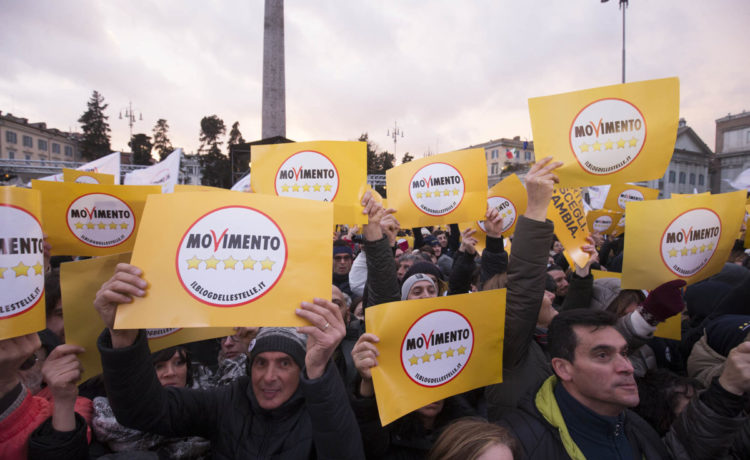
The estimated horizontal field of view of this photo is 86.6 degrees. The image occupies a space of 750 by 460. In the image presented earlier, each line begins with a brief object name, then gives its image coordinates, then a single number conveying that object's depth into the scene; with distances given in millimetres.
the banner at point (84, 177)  3922
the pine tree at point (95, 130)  64125
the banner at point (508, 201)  4645
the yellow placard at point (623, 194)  6145
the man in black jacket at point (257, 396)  1661
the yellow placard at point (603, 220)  7172
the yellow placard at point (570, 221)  3523
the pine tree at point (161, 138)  64256
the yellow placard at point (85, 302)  1904
